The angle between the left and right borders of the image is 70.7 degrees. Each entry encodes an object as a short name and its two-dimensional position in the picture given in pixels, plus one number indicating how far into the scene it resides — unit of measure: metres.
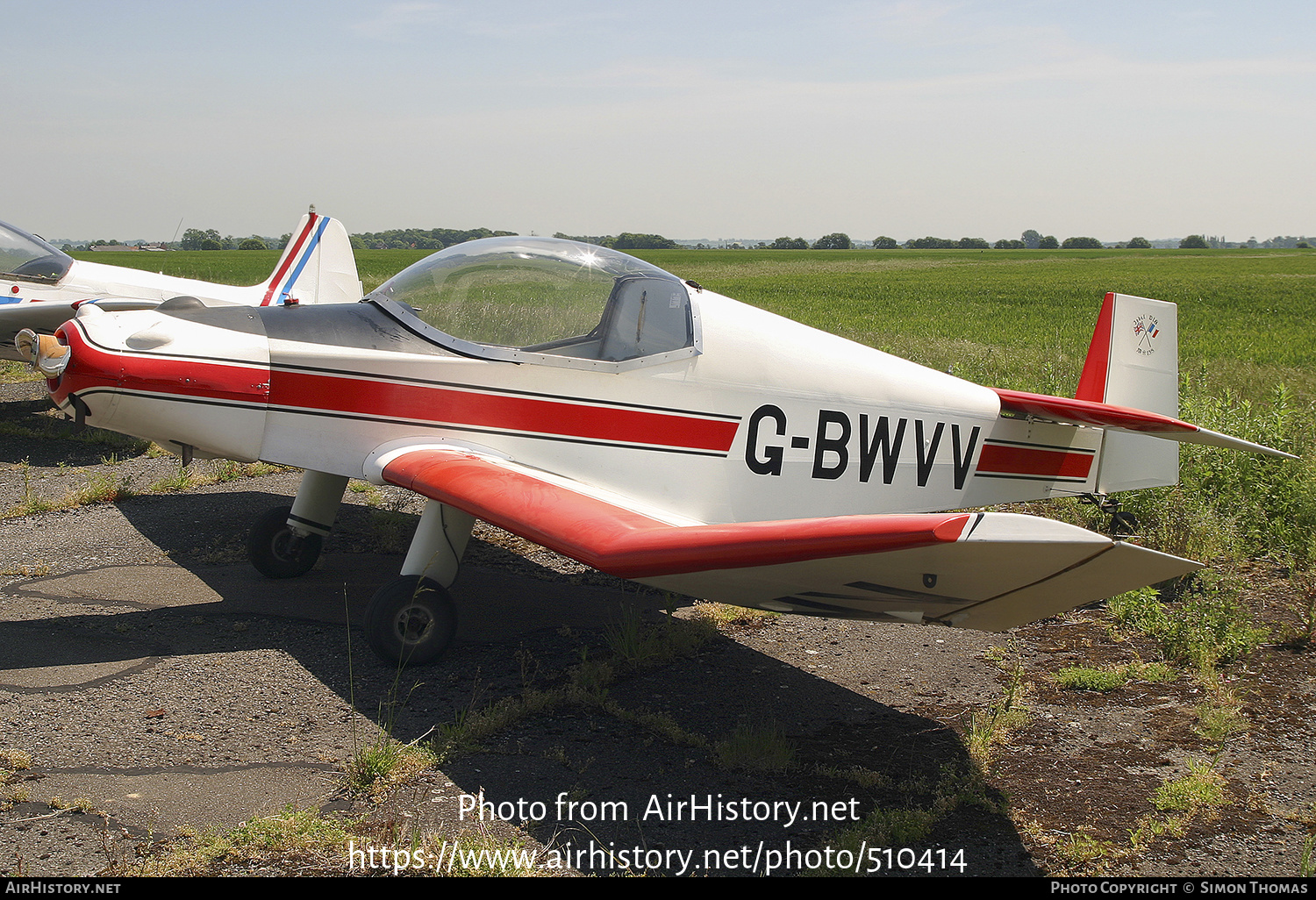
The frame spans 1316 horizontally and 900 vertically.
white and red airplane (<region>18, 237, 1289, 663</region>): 4.51
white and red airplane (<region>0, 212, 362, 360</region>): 10.62
